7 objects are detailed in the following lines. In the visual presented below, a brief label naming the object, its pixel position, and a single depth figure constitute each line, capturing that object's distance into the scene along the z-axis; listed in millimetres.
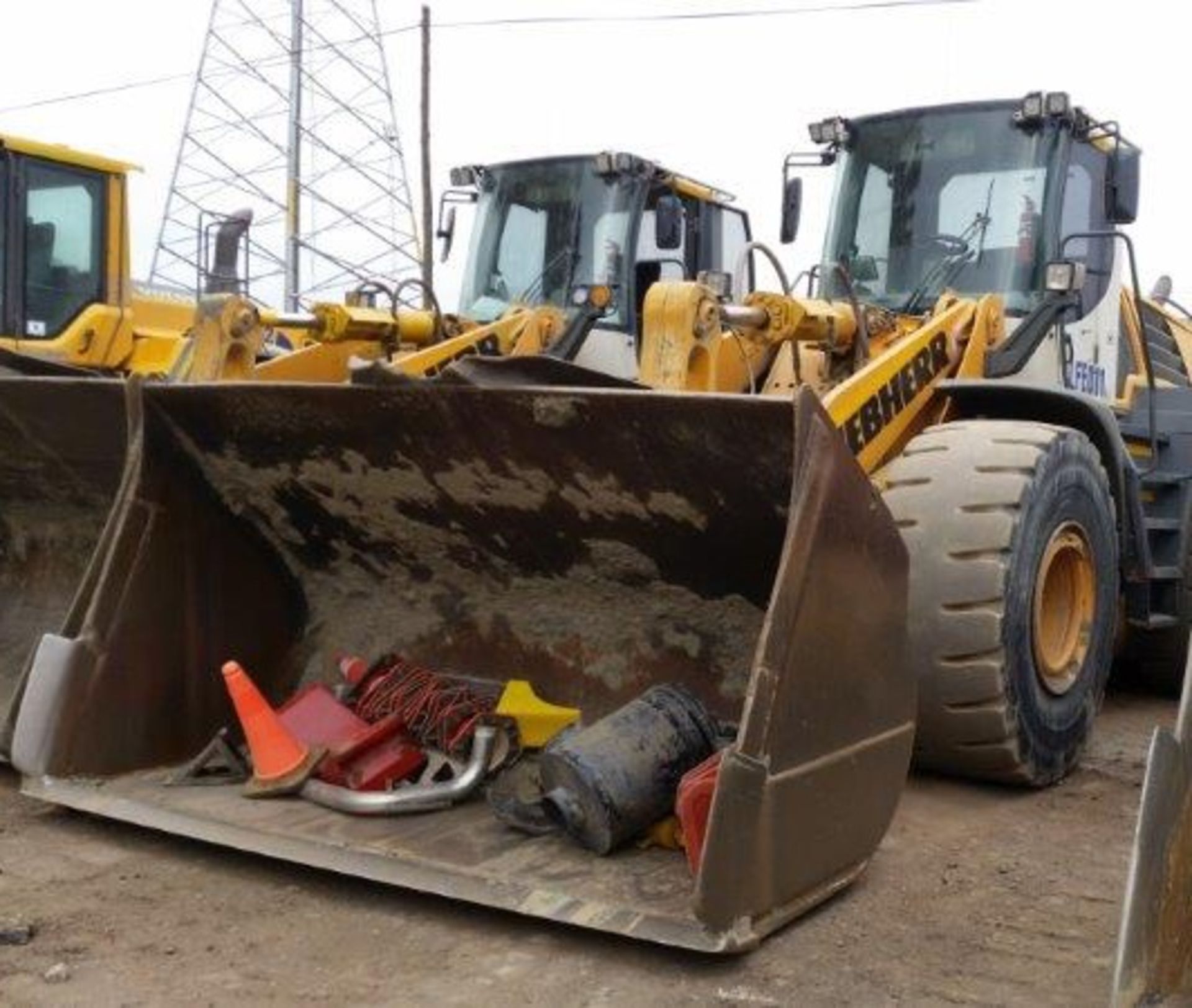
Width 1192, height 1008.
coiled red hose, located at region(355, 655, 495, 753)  4488
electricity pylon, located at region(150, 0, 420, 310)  23031
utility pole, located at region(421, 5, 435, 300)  21781
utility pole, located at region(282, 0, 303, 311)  22906
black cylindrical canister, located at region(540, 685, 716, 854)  3818
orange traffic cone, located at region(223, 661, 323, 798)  4297
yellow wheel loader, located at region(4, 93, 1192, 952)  3564
